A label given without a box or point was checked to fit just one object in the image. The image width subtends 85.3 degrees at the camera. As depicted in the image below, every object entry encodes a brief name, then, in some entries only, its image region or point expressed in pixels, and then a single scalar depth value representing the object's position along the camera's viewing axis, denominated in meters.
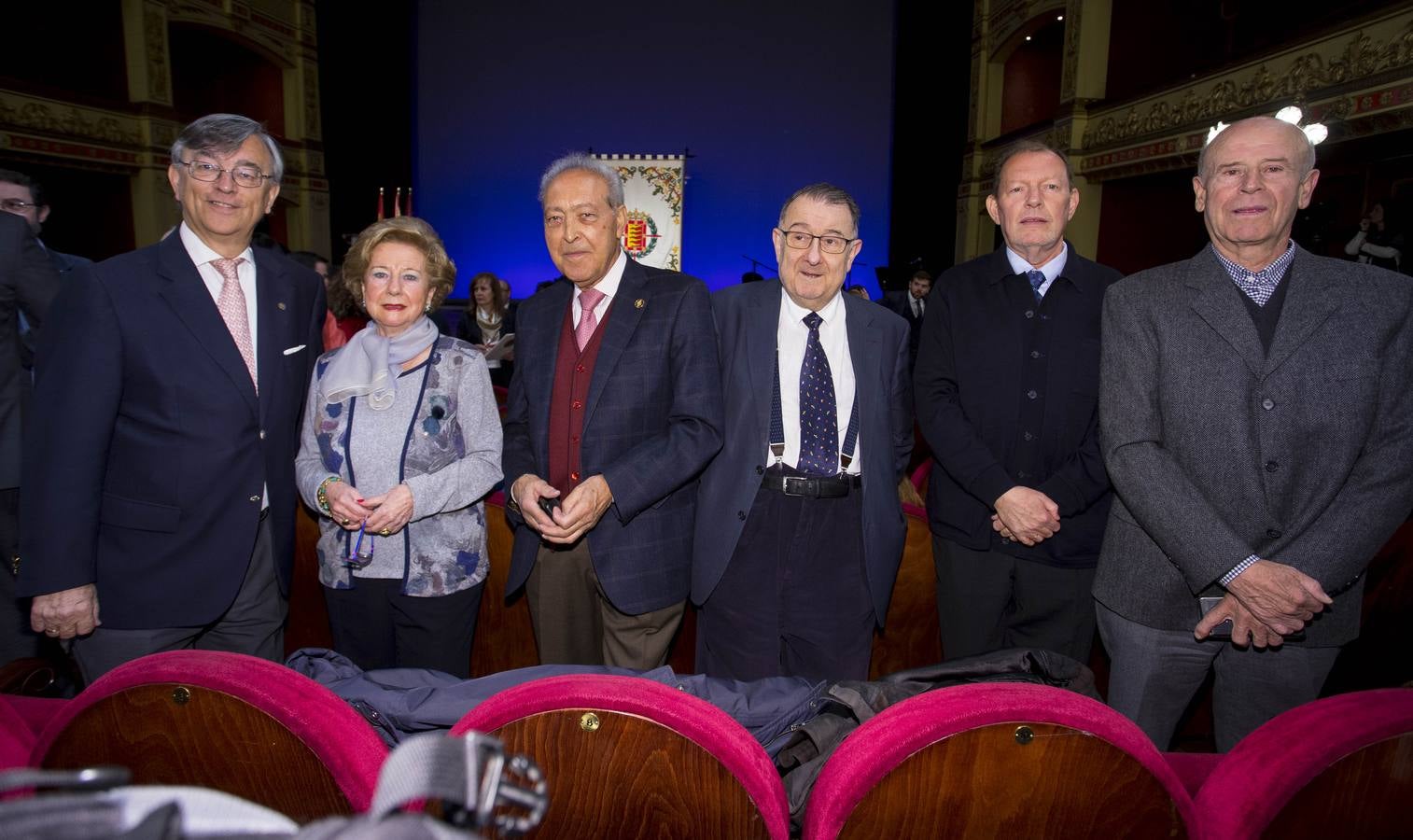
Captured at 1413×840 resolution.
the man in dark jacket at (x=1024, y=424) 1.66
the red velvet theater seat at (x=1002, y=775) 0.83
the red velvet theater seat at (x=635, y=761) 0.84
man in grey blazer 1.33
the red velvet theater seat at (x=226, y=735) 0.86
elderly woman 1.57
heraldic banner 11.17
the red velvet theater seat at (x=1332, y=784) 0.85
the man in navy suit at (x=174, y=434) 1.35
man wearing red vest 1.62
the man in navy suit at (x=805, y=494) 1.68
